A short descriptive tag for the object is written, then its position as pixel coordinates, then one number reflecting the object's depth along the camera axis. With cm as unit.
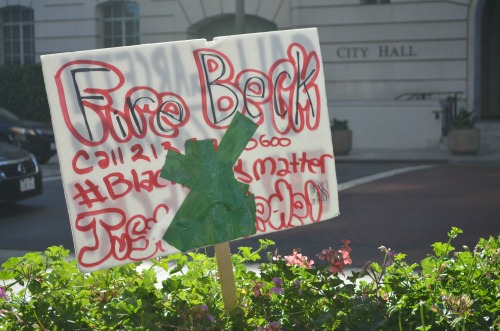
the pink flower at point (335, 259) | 459
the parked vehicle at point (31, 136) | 2303
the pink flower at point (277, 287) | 438
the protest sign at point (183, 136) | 418
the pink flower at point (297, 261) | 479
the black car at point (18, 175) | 1312
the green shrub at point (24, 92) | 3133
